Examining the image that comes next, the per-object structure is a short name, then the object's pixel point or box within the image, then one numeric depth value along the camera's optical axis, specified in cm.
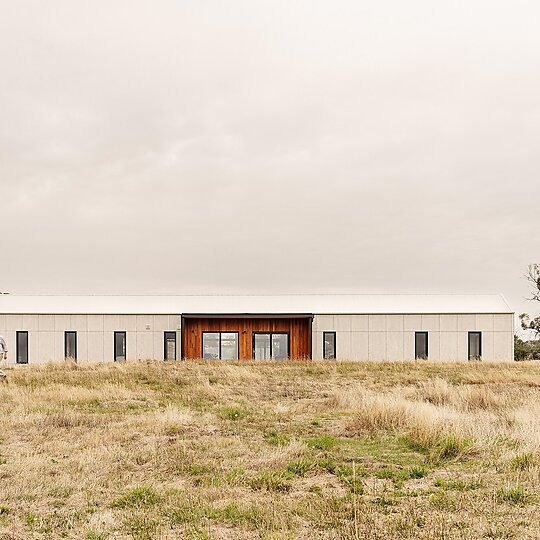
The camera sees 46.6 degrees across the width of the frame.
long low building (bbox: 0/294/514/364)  3453
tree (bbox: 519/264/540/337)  4631
